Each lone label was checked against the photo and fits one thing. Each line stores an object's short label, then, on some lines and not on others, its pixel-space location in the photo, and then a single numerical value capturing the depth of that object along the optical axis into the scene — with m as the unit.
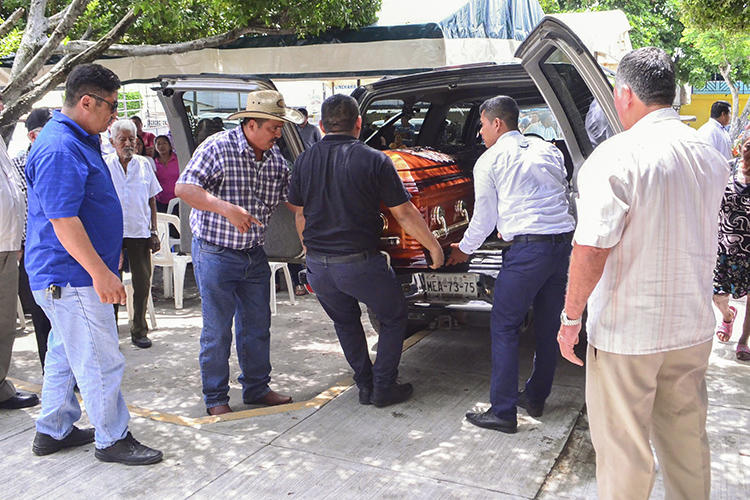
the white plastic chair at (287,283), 7.18
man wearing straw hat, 4.21
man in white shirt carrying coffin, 4.06
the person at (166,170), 8.76
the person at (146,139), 9.54
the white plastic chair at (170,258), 7.23
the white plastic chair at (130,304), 6.49
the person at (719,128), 8.04
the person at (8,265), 4.50
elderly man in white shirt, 5.91
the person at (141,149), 8.54
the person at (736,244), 5.26
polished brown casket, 4.78
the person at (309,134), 7.42
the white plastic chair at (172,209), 7.59
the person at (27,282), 5.00
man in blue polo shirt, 3.45
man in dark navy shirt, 4.20
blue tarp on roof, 8.91
